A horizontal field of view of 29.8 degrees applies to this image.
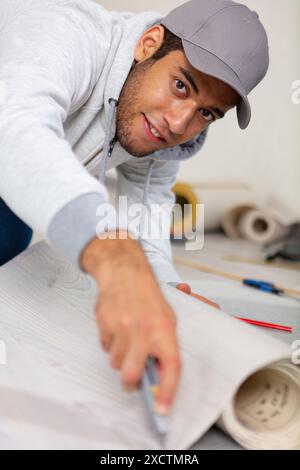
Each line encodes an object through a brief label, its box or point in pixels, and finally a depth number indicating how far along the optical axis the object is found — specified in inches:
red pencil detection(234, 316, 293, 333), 55.1
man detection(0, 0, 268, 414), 27.1
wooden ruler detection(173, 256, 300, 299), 73.3
